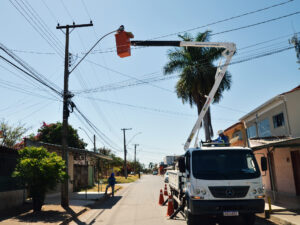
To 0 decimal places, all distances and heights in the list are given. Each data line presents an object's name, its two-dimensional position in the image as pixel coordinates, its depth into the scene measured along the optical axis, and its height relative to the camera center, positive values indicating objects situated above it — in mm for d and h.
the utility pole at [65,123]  14055 +2568
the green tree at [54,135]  36531 +4985
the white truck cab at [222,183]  7820 -428
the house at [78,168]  19467 +507
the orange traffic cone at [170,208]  10875 -1444
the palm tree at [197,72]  21984 +7381
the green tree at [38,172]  11750 +116
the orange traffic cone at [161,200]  14773 -1535
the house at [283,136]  16422 +1775
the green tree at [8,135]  31498 +4399
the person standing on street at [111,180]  19905 -569
